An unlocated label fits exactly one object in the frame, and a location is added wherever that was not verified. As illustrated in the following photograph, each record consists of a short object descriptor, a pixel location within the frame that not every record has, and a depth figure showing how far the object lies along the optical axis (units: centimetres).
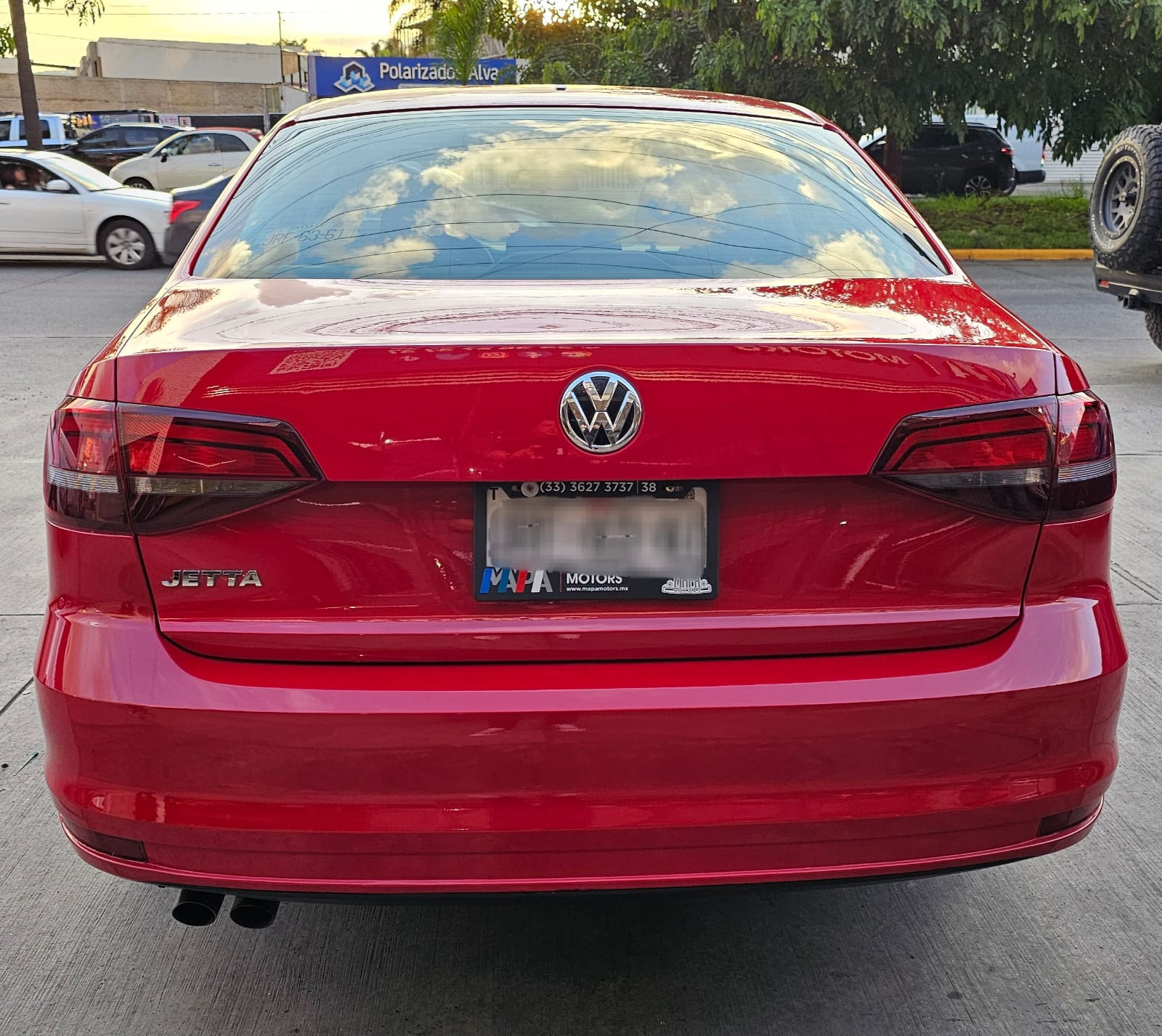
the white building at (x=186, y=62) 7694
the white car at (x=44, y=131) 3359
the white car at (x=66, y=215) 1750
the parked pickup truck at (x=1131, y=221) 863
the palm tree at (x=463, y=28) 2344
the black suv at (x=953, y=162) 3052
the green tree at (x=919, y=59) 1719
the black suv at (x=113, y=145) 3111
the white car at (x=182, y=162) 2809
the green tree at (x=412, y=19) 2769
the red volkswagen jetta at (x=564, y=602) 217
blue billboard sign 4322
